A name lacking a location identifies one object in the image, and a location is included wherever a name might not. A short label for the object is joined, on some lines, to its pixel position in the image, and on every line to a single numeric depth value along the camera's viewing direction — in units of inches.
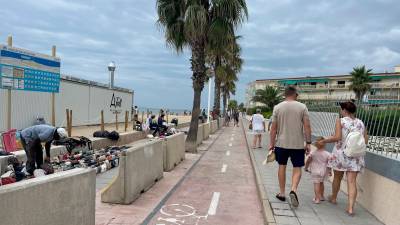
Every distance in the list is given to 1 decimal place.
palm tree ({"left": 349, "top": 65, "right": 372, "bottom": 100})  2674.5
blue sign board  497.4
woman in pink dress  268.3
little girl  295.1
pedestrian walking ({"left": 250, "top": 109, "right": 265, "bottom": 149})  768.3
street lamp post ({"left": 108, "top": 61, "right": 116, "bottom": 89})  1051.1
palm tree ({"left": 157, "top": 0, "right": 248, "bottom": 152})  665.6
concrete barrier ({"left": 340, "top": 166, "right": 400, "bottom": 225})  238.4
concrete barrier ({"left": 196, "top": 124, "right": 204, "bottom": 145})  857.5
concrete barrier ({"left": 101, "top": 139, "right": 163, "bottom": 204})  299.6
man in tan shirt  279.7
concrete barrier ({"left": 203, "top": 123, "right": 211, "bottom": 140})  1004.6
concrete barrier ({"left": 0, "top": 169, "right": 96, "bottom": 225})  148.4
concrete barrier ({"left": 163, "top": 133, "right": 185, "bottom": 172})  471.2
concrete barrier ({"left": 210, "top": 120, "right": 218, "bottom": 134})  1318.8
